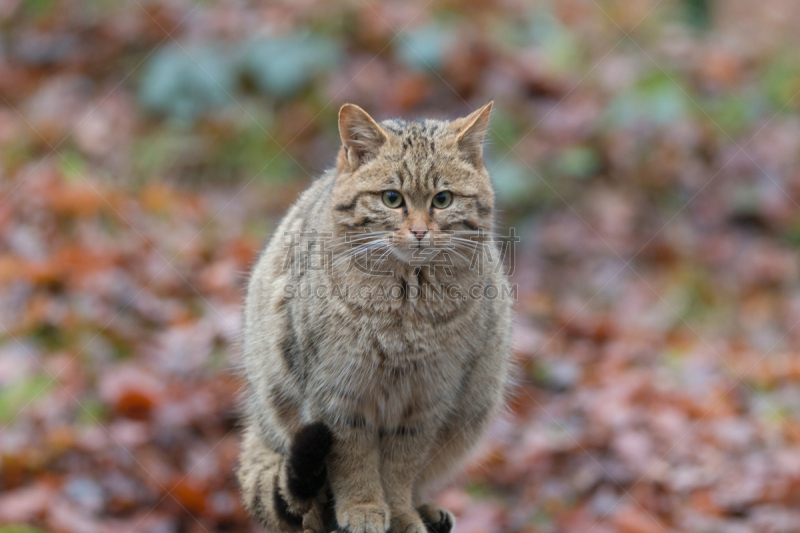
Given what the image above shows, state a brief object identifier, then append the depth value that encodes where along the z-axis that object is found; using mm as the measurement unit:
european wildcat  6121
